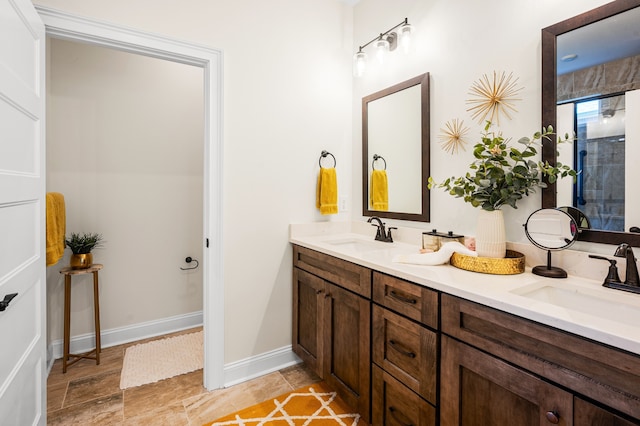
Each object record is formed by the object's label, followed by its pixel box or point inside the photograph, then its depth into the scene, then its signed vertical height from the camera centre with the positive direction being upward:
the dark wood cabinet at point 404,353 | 1.27 -0.59
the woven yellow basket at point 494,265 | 1.39 -0.23
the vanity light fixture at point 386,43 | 2.00 +1.09
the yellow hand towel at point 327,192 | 2.39 +0.14
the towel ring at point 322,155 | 2.44 +0.41
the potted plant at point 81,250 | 2.31 -0.29
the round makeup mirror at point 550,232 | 1.34 -0.09
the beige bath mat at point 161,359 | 2.21 -1.10
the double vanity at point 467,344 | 0.85 -0.45
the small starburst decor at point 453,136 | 1.81 +0.42
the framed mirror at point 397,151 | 2.04 +0.40
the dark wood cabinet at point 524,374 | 0.81 -0.47
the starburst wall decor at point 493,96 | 1.59 +0.58
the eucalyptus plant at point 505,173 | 1.42 +0.17
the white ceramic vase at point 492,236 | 1.48 -0.11
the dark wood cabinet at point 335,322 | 1.63 -0.64
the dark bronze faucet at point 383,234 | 2.20 -0.15
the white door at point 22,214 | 1.12 -0.02
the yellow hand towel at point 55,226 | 1.96 -0.11
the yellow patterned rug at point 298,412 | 1.75 -1.11
